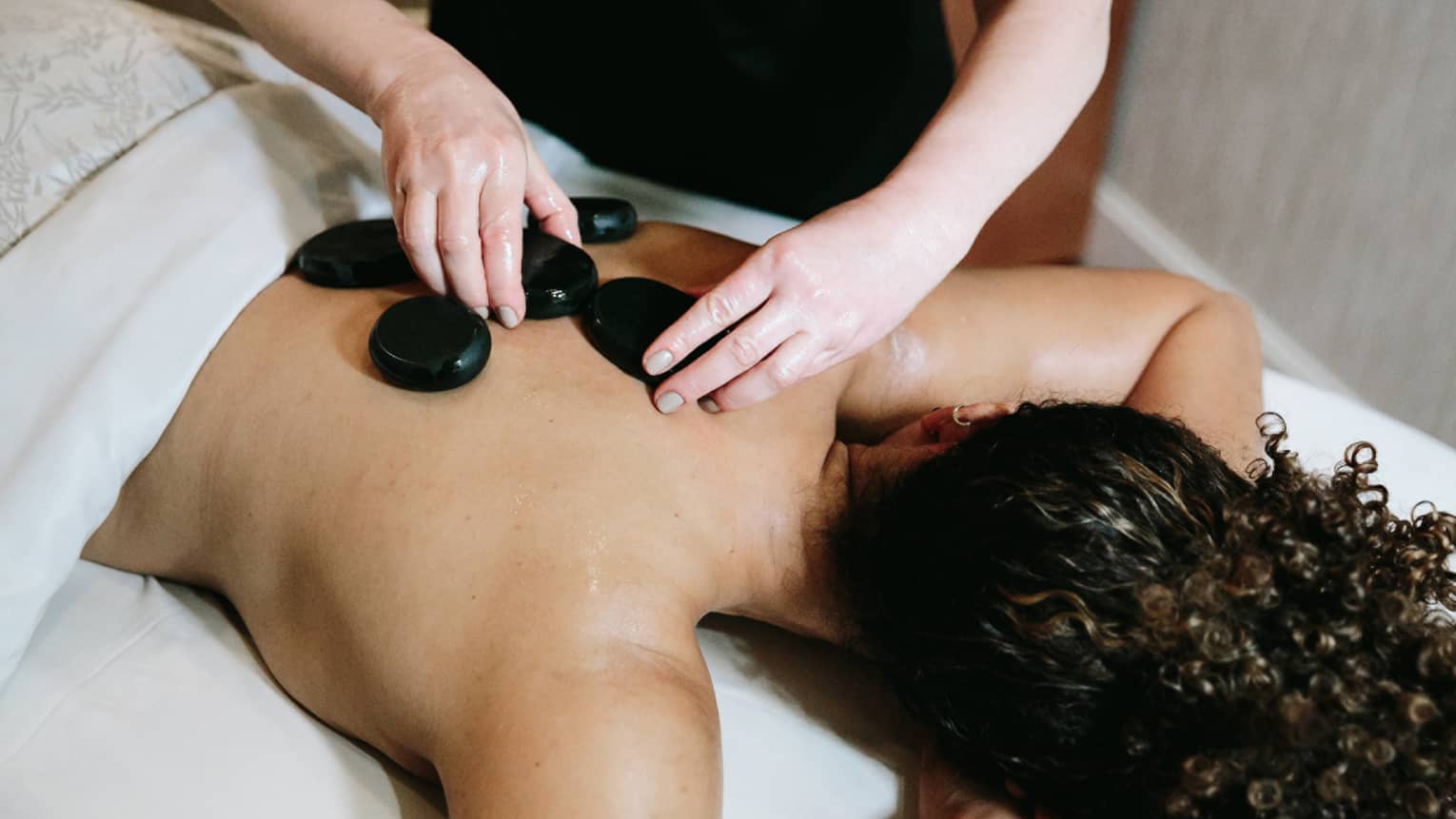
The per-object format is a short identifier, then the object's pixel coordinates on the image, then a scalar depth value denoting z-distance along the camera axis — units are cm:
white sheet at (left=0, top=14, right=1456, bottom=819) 84
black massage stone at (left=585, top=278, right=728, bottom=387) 87
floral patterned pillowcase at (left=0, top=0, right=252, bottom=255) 96
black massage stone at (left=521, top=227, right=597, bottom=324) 88
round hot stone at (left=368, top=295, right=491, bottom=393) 80
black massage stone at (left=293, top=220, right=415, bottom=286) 92
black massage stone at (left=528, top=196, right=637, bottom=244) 102
